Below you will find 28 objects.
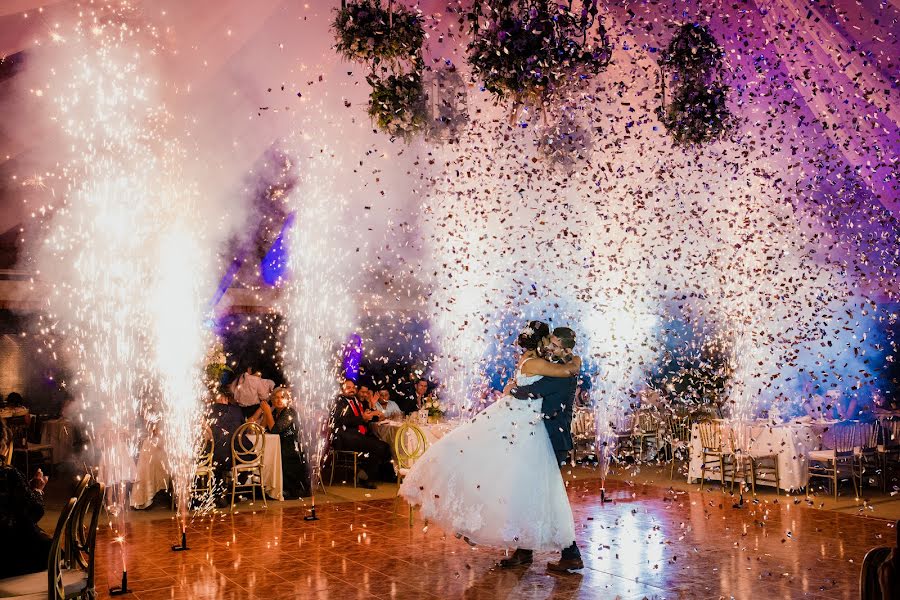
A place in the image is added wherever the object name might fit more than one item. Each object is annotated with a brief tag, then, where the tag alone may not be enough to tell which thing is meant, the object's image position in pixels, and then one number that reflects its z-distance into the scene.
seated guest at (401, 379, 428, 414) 10.35
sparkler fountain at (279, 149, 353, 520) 12.03
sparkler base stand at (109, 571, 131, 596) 4.76
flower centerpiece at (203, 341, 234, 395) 11.98
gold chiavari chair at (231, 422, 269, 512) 7.62
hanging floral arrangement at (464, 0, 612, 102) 4.04
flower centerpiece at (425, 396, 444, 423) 9.13
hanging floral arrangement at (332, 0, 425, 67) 4.30
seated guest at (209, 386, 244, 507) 8.21
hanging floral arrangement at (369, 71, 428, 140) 4.61
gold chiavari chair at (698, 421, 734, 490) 8.59
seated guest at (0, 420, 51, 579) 3.26
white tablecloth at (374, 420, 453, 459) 8.74
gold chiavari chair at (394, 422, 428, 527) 6.73
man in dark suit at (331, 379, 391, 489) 9.32
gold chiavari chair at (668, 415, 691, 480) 11.52
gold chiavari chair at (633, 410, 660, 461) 11.70
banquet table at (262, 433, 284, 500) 8.24
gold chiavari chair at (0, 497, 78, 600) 2.95
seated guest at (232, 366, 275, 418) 12.05
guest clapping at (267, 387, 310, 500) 8.56
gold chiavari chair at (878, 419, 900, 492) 8.91
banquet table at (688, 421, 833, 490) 8.37
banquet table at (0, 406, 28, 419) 10.36
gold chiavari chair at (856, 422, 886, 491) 8.55
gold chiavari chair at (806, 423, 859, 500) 8.08
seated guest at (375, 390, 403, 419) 10.35
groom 5.23
